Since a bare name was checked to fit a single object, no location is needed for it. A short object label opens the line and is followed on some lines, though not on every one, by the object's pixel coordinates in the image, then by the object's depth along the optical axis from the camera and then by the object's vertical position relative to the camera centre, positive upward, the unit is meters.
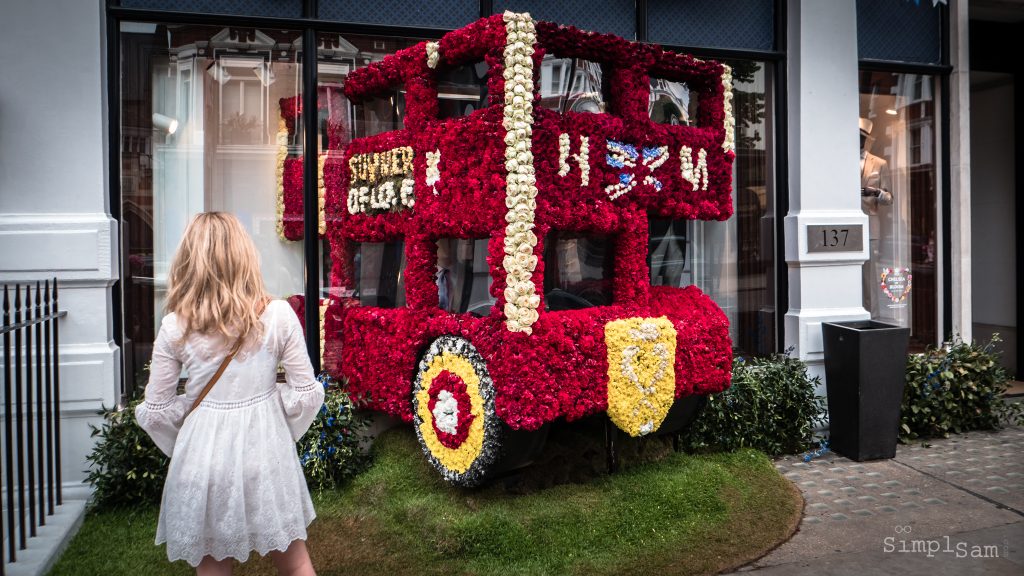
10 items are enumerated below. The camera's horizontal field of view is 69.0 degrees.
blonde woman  2.69 -0.49
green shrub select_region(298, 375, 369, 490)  4.61 -1.08
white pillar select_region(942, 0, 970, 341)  6.86 +0.73
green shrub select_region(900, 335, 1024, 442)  6.11 -1.03
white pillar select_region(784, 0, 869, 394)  6.21 +0.91
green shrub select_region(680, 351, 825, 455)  5.45 -1.07
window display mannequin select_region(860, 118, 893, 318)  6.85 +0.62
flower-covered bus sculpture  4.07 +0.27
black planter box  5.50 -0.88
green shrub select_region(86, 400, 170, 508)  4.47 -1.15
